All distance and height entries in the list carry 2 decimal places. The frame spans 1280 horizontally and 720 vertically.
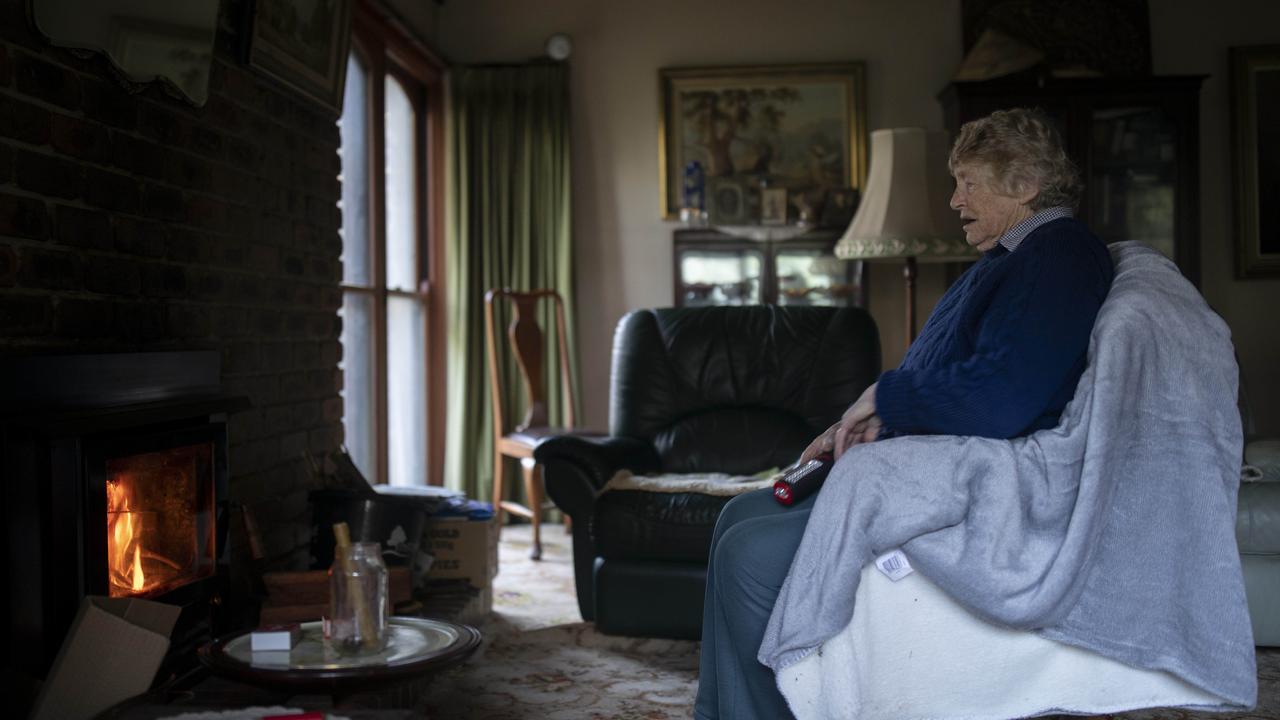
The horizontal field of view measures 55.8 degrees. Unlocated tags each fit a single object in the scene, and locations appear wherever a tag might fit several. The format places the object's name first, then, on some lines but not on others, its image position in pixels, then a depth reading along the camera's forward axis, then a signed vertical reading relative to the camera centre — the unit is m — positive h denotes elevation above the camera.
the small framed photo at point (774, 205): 5.29 +0.61
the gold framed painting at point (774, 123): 5.55 +1.02
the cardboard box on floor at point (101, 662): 1.85 -0.49
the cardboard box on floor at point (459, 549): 3.49 -0.58
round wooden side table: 1.82 -0.49
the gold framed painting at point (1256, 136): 5.34 +0.89
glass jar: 1.96 -0.41
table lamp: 4.62 +0.52
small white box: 1.96 -0.47
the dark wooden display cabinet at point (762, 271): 5.52 +0.34
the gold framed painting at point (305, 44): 3.06 +0.83
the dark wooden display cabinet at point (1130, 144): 5.05 +0.82
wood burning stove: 1.94 -0.25
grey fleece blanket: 1.84 -0.28
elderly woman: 1.93 -0.03
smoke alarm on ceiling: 5.58 +1.39
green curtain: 5.56 +0.60
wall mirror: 2.15 +0.62
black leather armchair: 3.40 -0.19
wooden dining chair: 4.80 -0.22
